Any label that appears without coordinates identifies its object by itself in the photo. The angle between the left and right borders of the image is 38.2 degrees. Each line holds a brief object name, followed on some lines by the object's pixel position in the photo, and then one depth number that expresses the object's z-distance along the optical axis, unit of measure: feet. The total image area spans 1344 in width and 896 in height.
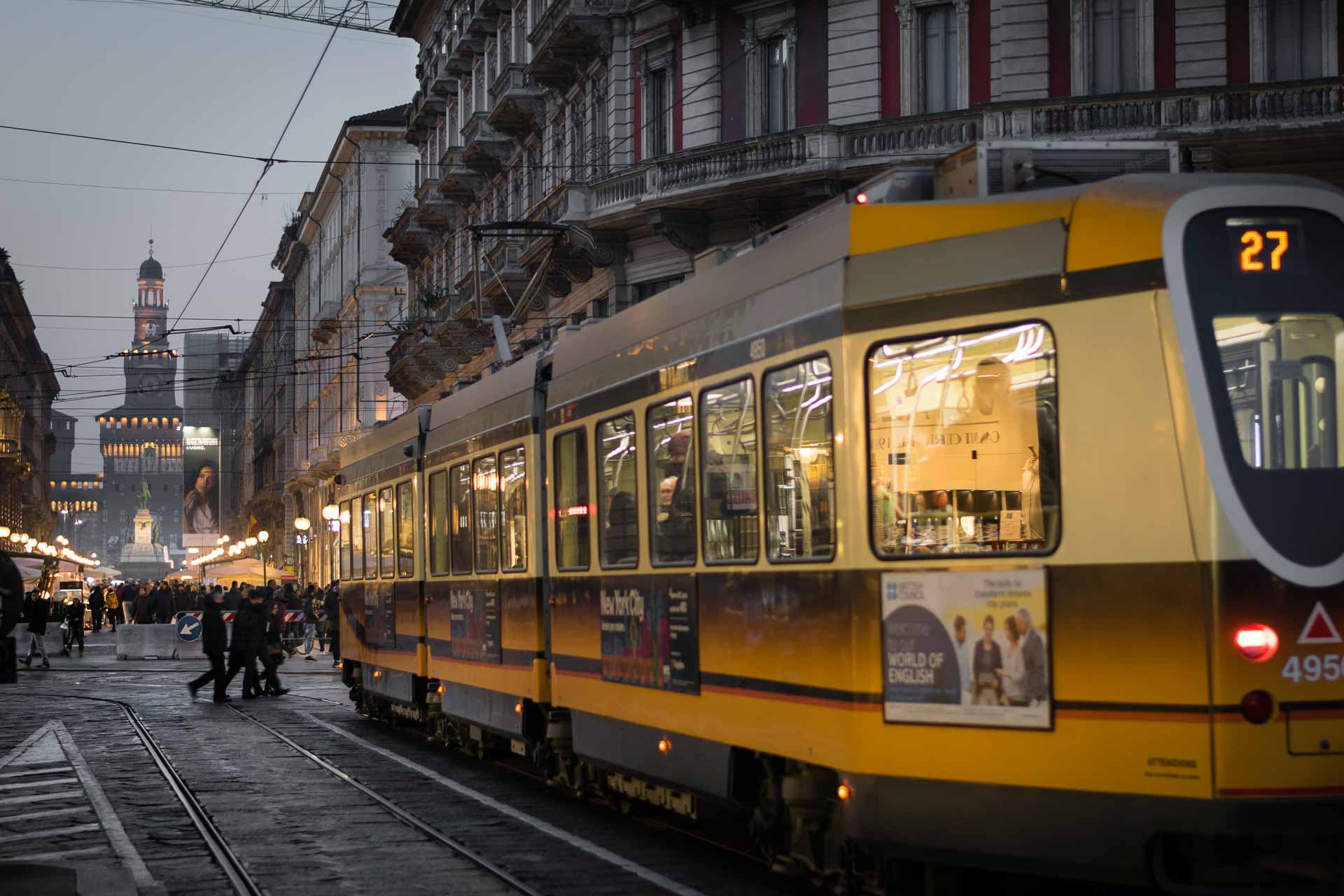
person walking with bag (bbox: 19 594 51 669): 112.16
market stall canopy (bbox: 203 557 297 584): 186.70
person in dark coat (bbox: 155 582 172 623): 183.21
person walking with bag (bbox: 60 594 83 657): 149.07
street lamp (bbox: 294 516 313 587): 160.63
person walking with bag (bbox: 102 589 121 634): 222.69
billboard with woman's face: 436.76
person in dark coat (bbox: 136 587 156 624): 163.84
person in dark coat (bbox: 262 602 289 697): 88.99
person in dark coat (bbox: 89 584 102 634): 204.64
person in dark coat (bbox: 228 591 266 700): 88.02
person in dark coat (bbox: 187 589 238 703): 86.38
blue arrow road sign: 134.00
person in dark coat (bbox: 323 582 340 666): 114.81
